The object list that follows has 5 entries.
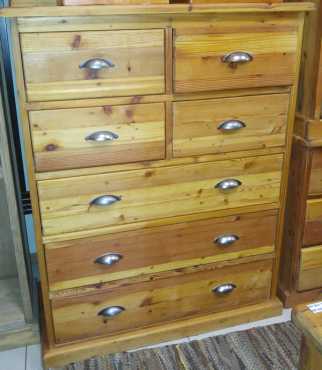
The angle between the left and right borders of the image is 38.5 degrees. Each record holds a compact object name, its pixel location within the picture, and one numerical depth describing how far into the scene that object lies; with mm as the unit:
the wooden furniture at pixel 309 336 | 851
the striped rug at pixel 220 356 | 1690
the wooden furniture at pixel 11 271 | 1532
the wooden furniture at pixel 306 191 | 1673
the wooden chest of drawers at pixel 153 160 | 1381
